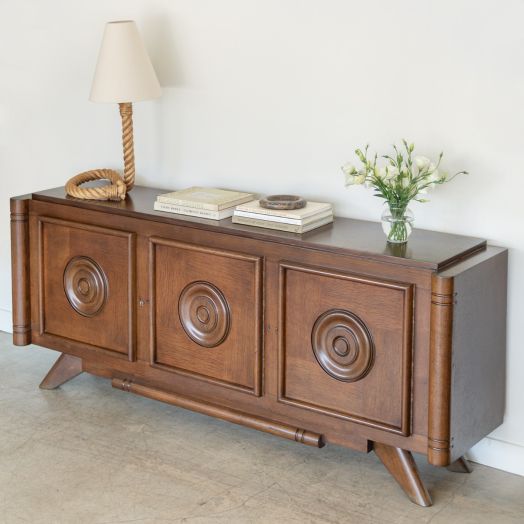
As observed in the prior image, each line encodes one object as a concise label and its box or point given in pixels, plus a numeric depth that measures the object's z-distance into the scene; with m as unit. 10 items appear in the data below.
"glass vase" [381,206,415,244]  2.88
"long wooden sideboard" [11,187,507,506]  2.76
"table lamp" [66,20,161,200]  3.34
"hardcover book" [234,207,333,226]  3.00
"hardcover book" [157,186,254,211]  3.19
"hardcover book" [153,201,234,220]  3.17
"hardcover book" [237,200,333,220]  3.02
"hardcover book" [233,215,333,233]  3.00
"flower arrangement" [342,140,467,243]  2.86
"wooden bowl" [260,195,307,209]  3.09
